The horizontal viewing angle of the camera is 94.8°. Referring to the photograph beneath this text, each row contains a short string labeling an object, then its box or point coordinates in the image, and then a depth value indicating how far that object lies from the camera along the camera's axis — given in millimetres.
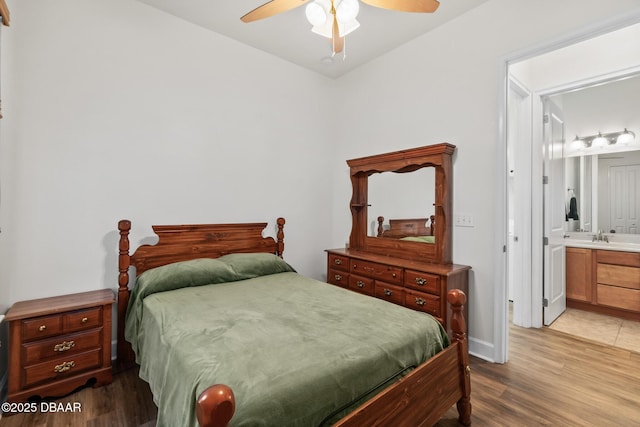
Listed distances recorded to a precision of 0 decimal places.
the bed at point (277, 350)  1075
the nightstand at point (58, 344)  1810
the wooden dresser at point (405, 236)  2484
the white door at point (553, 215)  3180
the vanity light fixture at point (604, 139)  3619
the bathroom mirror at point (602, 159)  3596
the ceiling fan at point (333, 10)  1754
